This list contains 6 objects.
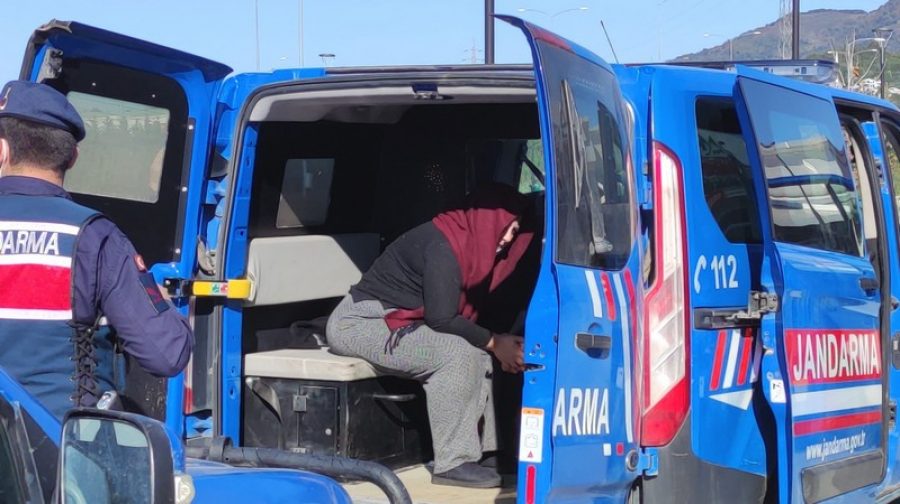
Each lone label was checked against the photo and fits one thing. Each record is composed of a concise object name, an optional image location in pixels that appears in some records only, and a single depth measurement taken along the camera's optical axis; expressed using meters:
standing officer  3.00
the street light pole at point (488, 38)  11.34
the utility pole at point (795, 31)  19.22
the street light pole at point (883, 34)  16.51
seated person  5.11
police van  3.87
